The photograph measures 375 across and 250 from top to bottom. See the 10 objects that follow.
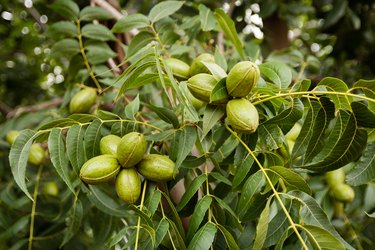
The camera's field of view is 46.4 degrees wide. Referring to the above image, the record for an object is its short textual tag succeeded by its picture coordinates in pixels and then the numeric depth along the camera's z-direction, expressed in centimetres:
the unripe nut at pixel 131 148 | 125
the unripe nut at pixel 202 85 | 127
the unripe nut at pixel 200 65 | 149
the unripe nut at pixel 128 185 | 125
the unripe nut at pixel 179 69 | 157
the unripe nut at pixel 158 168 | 129
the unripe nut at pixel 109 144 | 134
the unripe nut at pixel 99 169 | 126
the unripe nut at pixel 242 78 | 119
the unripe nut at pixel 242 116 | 117
